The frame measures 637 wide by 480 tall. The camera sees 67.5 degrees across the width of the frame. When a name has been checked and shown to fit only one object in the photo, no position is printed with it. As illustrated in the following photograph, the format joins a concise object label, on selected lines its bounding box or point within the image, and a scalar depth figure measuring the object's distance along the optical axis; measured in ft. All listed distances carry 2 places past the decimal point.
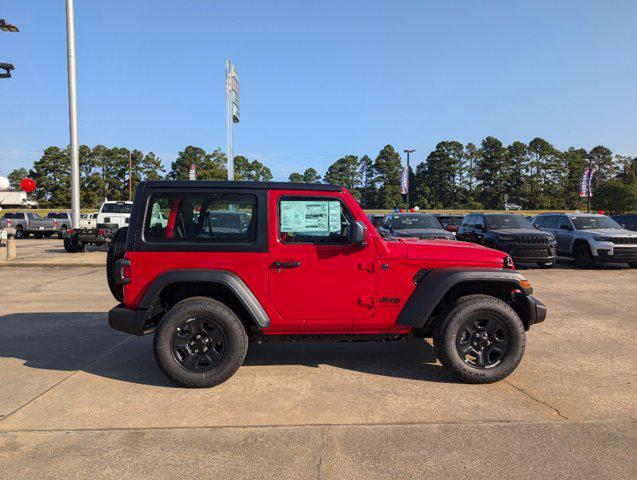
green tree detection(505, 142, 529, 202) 249.96
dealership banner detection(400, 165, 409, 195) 157.46
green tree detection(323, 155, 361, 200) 293.23
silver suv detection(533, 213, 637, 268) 43.78
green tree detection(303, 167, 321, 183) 317.01
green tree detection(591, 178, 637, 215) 173.17
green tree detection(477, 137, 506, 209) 251.39
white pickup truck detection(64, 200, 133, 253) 58.75
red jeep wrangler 14.56
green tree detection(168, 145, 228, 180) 219.06
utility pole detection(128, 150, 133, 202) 204.28
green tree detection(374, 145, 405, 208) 251.60
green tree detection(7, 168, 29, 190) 328.62
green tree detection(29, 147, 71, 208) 213.05
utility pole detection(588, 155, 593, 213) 127.13
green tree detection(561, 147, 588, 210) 245.24
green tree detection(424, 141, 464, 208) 269.44
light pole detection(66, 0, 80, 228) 56.65
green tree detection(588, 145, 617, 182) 274.57
